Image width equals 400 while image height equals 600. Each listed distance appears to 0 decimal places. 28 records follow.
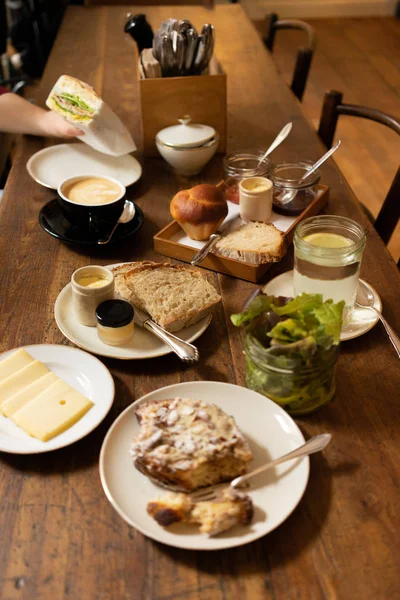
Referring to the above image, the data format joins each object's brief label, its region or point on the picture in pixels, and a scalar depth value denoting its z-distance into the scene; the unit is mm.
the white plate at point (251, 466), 718
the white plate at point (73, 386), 825
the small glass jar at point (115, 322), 992
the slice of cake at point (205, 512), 712
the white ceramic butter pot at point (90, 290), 1033
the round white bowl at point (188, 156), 1538
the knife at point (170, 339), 964
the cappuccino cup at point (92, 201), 1285
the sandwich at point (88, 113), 1527
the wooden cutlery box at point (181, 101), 1589
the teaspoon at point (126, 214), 1323
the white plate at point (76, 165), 1569
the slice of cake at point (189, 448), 750
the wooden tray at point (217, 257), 1191
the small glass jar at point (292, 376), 834
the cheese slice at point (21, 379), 904
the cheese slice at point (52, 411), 845
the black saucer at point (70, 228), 1283
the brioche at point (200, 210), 1254
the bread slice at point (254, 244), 1184
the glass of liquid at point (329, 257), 1004
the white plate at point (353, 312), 1041
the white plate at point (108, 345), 996
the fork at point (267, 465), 759
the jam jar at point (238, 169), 1443
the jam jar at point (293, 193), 1395
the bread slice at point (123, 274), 1100
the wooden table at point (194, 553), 691
